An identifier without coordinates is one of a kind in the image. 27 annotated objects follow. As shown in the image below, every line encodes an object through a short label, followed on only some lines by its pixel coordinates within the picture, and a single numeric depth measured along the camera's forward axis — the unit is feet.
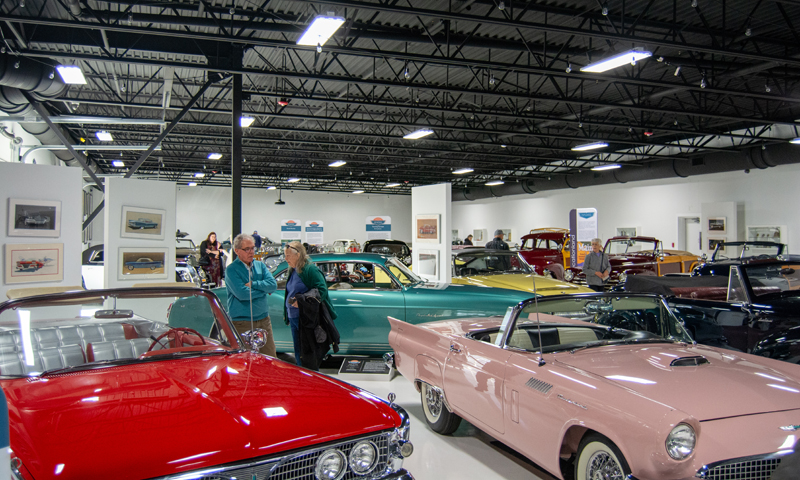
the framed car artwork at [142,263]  23.82
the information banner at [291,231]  89.97
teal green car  21.62
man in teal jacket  15.98
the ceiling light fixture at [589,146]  57.67
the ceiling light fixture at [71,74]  29.37
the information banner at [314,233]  87.56
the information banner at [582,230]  56.95
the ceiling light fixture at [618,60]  29.02
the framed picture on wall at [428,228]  34.71
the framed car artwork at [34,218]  20.45
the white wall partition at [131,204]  23.15
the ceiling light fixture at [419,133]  51.36
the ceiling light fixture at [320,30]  24.60
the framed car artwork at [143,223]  23.75
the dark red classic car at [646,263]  45.09
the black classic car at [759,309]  14.34
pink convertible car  7.65
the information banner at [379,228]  84.31
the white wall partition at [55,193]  20.31
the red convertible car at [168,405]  5.96
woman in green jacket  17.58
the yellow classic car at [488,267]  29.55
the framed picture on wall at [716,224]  59.62
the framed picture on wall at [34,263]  20.38
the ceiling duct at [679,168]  54.13
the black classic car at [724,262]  25.18
